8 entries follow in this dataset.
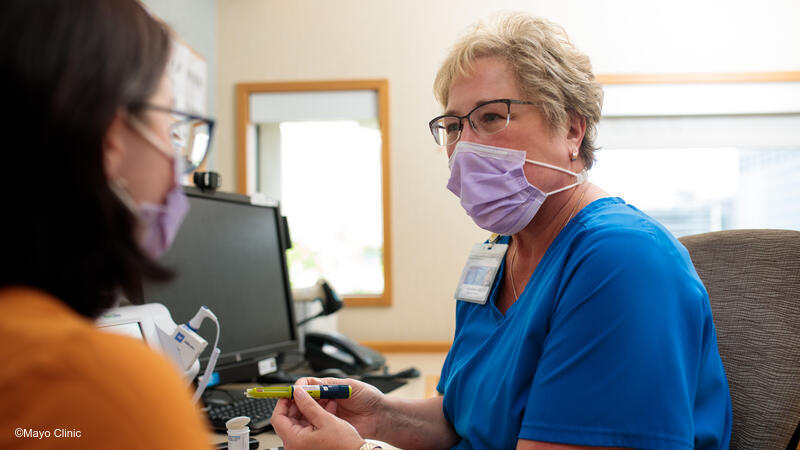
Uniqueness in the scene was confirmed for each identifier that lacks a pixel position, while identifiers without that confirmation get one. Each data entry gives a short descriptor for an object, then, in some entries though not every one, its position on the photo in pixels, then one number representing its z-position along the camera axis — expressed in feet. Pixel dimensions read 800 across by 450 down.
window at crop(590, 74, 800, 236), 8.82
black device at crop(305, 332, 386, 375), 6.12
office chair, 2.71
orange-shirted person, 1.24
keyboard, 3.92
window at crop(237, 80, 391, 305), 9.16
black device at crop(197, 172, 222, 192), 4.53
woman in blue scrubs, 2.40
